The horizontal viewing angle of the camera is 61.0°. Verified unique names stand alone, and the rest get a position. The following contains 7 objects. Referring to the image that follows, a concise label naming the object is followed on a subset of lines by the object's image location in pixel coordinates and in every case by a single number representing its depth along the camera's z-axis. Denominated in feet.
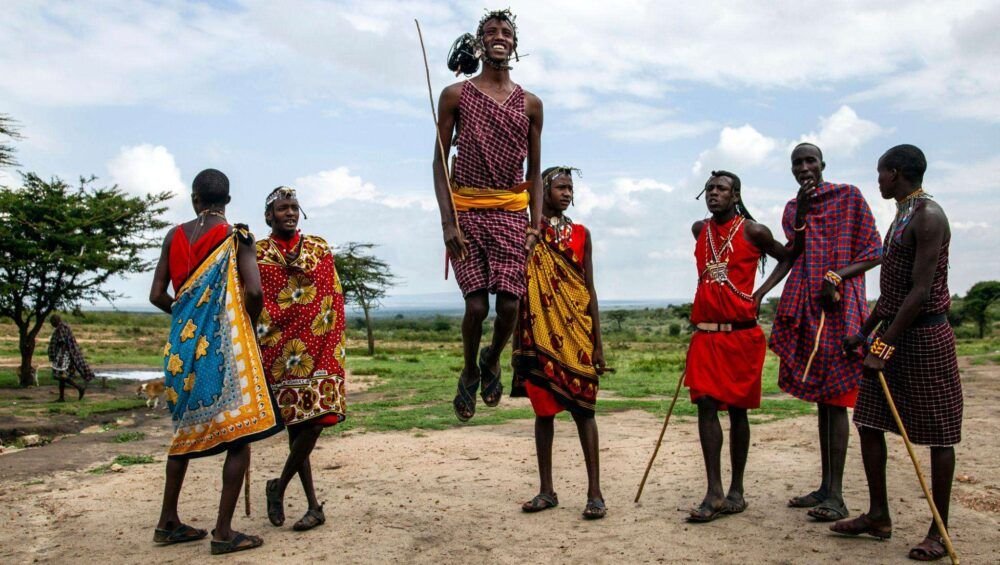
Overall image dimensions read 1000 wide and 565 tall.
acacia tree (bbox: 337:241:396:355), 136.15
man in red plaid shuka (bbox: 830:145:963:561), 16.05
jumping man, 17.80
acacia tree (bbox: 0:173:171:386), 65.46
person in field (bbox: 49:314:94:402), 55.47
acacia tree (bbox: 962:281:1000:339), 120.16
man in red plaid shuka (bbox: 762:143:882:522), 19.29
